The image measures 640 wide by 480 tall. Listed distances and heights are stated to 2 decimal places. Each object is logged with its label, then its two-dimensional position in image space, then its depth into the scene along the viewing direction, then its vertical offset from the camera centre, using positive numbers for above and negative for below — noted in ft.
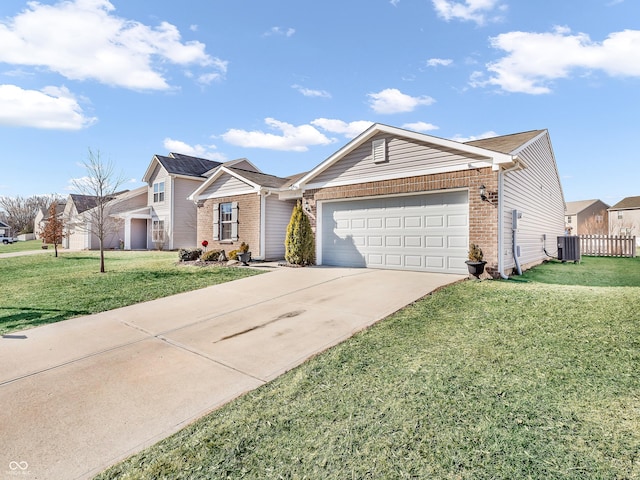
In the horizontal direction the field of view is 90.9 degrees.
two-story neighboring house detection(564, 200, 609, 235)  141.51 +9.31
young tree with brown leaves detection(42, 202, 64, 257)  66.12 +1.15
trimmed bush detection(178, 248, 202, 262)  44.87 -2.76
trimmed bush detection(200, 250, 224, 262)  43.32 -2.83
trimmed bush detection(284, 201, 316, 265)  36.76 -0.71
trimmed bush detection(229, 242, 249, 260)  40.57 -2.09
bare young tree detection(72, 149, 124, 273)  39.11 +7.28
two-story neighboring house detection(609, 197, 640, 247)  128.94 +7.69
